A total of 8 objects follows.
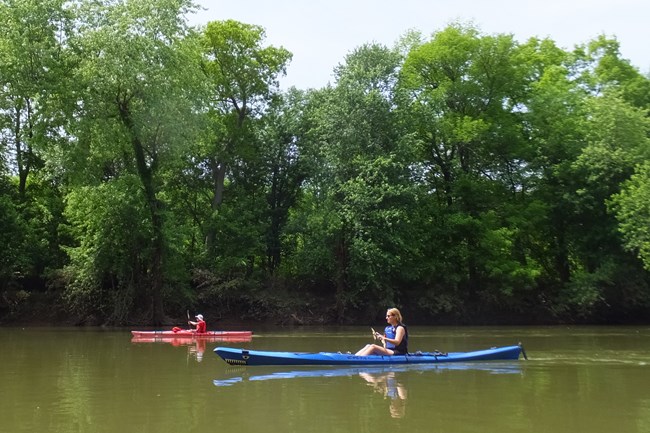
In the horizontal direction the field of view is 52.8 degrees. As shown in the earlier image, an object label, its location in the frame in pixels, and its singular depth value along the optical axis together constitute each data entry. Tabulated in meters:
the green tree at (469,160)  33.12
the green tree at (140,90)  26.47
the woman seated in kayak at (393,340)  14.62
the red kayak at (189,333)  21.98
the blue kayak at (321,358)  13.75
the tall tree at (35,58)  25.66
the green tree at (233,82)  35.31
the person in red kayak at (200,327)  22.03
